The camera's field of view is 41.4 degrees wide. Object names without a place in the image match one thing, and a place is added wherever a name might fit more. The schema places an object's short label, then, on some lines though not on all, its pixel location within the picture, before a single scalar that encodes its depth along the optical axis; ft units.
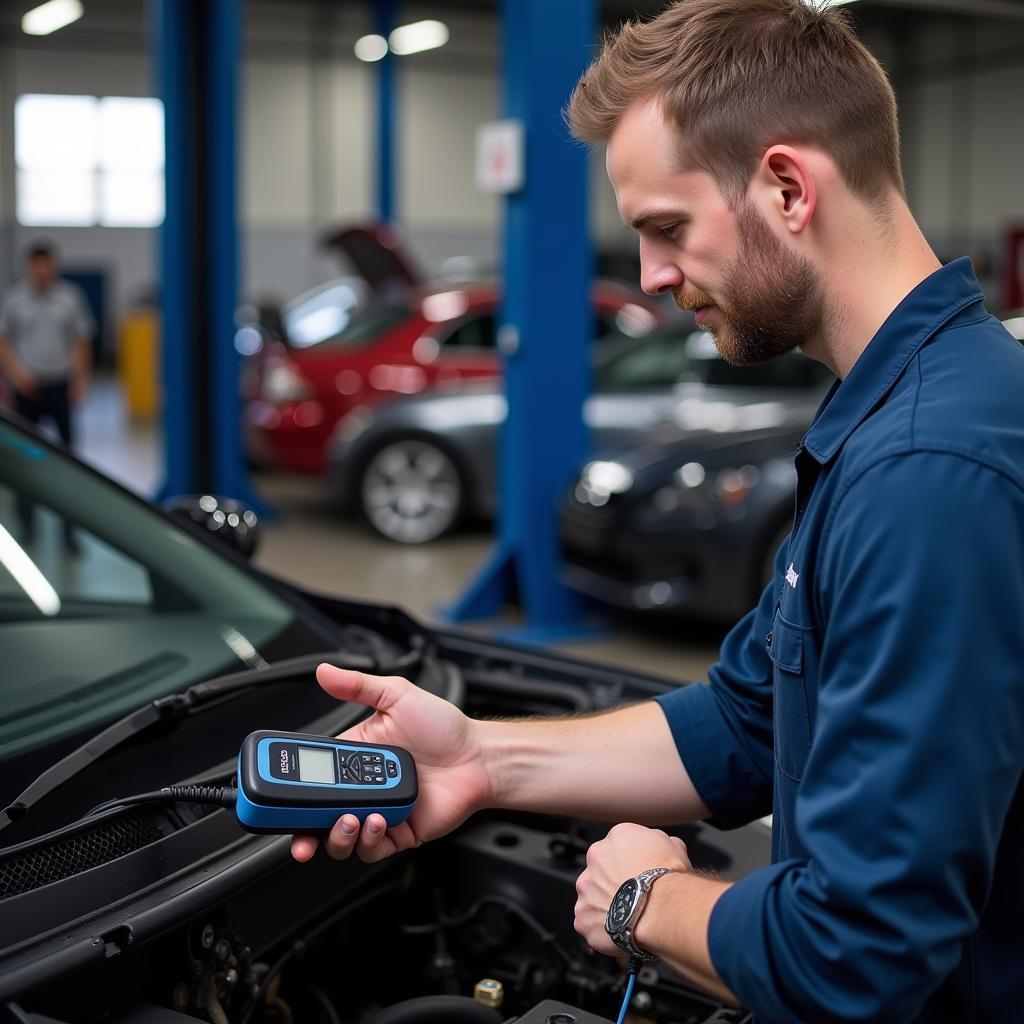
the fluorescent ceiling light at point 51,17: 63.10
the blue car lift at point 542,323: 17.71
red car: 26.89
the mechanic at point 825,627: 3.45
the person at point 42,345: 27.22
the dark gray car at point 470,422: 22.25
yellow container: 51.62
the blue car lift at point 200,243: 24.72
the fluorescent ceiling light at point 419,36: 63.39
